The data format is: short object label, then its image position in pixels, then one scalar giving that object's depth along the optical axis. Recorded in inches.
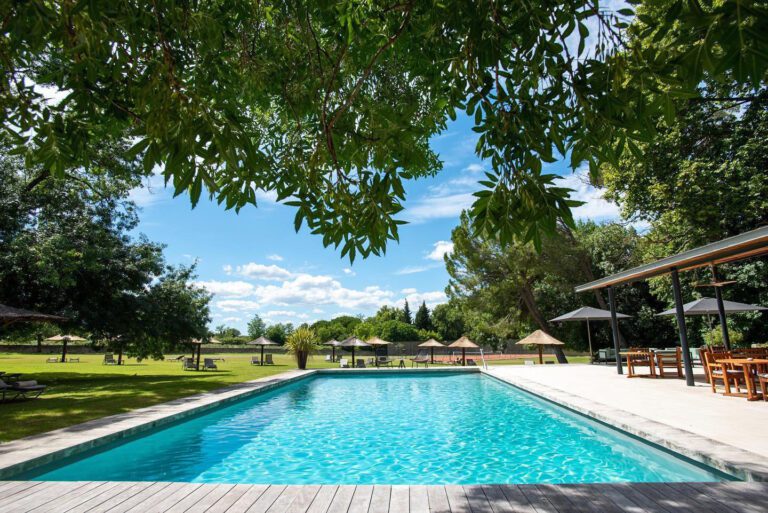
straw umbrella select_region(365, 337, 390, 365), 1011.3
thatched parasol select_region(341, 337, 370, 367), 956.6
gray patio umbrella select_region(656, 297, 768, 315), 526.6
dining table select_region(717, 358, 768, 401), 297.3
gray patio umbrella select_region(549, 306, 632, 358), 704.7
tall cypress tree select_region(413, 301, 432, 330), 2474.2
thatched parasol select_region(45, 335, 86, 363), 1199.4
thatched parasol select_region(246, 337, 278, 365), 1040.2
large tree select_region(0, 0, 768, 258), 63.4
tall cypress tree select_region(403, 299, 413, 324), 2805.1
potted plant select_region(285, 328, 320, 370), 811.4
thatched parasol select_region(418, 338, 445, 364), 964.6
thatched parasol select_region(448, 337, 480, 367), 903.7
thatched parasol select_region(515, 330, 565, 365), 825.3
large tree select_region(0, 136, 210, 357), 492.7
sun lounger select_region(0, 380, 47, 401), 378.0
